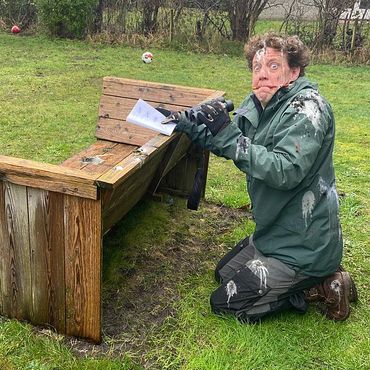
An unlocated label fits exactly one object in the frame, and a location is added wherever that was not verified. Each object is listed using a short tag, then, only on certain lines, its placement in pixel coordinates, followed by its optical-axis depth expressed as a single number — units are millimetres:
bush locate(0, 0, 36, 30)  14414
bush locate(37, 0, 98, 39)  13055
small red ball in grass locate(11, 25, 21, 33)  13906
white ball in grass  11258
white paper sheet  2784
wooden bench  2385
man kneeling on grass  2574
